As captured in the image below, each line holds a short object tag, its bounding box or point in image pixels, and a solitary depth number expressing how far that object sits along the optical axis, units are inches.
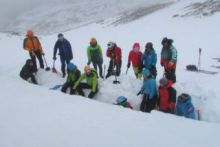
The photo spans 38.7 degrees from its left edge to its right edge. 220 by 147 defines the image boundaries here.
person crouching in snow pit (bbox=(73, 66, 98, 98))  437.7
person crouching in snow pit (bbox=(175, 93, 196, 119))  359.3
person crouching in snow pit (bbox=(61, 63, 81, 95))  449.2
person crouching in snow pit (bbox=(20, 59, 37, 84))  506.6
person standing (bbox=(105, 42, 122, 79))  479.8
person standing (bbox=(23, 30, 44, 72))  516.4
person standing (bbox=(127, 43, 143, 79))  464.4
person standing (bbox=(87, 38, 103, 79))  495.5
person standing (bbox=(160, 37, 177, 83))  430.0
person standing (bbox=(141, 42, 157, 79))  438.6
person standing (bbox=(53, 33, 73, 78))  498.9
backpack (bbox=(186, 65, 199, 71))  587.8
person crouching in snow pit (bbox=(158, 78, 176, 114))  378.6
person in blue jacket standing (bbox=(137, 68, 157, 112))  394.9
